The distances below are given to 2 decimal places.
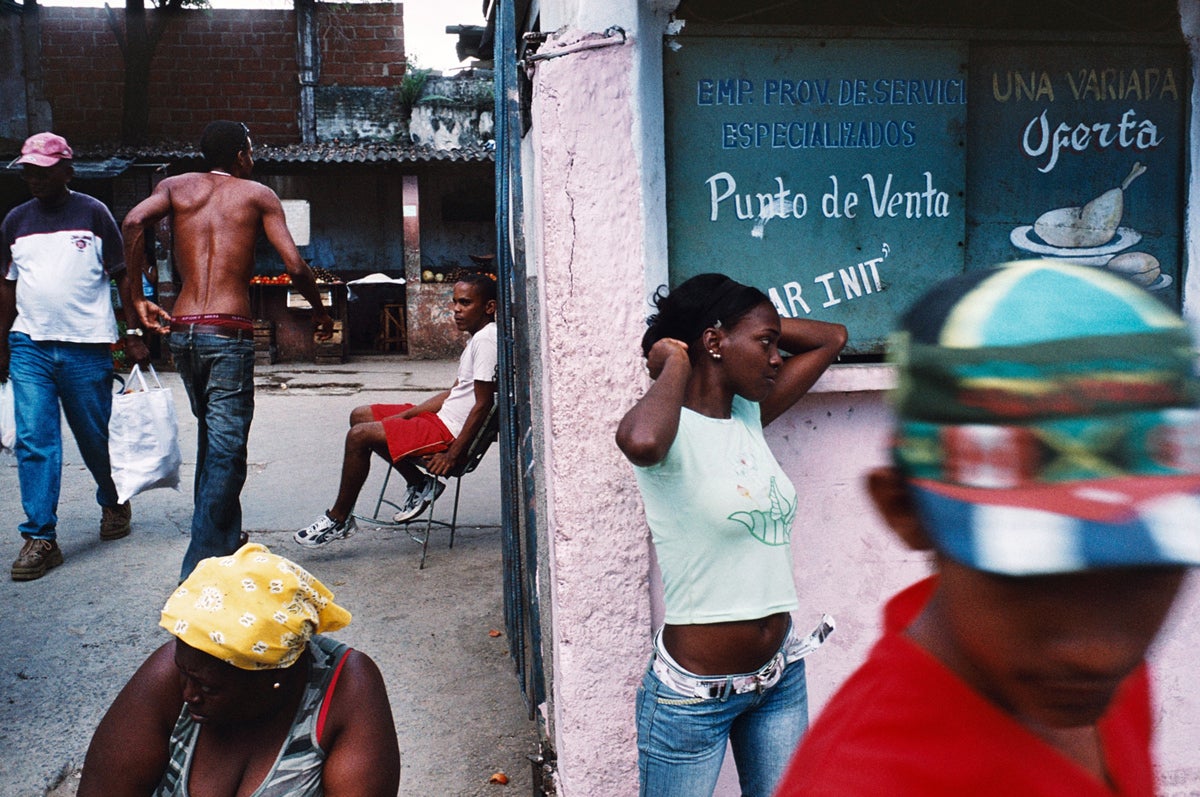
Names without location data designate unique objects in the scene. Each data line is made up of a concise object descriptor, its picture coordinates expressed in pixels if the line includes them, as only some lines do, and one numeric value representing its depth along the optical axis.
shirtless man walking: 4.37
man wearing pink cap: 4.84
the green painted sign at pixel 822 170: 2.83
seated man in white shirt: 5.08
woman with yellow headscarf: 1.97
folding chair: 5.12
